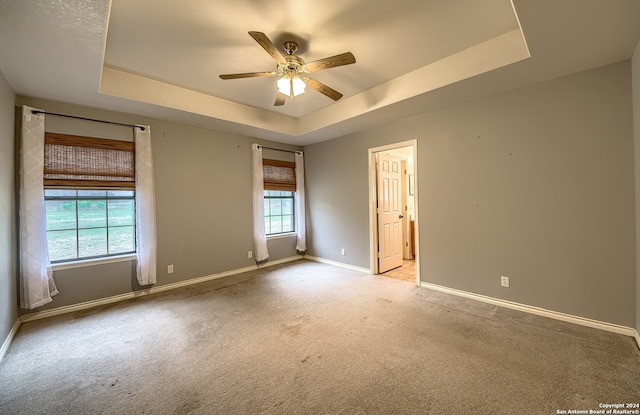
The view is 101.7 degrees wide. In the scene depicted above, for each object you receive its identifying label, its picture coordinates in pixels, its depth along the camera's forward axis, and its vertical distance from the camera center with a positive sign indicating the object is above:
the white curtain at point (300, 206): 5.54 +0.10
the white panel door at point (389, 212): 4.58 -0.07
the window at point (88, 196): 3.12 +0.24
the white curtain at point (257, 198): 4.84 +0.25
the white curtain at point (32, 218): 2.83 -0.02
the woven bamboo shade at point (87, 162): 3.06 +0.67
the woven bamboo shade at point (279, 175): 5.08 +0.74
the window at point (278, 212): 5.32 -0.02
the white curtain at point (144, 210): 3.59 +0.06
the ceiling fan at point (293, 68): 2.15 +1.29
